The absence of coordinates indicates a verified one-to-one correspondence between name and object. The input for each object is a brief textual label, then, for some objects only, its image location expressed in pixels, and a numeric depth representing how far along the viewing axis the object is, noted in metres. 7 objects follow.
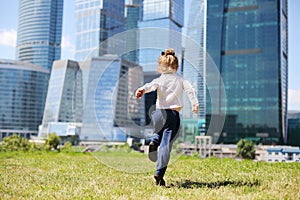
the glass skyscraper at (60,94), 98.81
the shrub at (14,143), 23.18
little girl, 4.42
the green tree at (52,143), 30.55
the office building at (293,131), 72.88
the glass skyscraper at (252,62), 72.31
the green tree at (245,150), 39.78
